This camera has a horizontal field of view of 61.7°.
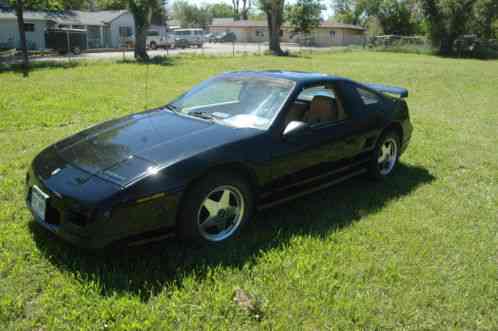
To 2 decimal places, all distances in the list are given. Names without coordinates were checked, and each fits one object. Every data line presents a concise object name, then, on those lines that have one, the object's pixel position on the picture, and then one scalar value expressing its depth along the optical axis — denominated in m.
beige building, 62.10
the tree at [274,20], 33.41
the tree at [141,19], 24.47
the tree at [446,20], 38.16
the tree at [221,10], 127.25
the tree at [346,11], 84.75
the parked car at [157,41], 39.44
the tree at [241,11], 102.16
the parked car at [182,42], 42.17
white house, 32.84
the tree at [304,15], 50.19
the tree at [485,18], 39.91
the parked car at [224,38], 61.67
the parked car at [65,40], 31.73
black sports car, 2.81
